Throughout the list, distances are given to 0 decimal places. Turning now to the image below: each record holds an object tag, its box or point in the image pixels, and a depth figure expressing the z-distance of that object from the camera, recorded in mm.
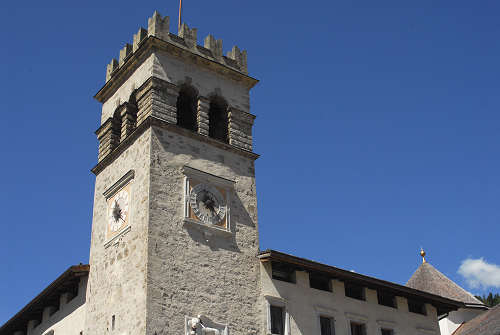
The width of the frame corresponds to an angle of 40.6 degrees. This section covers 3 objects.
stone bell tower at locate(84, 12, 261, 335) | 22375
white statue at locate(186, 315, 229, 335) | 21734
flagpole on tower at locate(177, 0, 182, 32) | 30175
